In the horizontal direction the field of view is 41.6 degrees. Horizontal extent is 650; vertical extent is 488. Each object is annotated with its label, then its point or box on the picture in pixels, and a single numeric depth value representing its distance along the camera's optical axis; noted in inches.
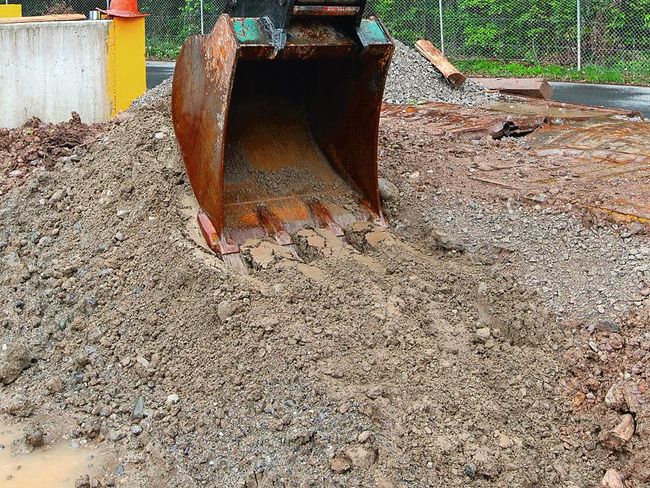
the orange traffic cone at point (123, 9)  291.1
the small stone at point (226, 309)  164.2
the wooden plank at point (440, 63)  388.5
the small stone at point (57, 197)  221.1
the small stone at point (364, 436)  135.4
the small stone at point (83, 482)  139.3
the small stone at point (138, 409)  155.3
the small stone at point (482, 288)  178.5
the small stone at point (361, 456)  132.1
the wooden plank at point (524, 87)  368.2
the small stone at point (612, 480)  134.9
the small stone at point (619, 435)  141.4
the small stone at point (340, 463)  132.2
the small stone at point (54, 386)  165.8
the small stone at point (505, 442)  138.9
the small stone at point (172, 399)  154.8
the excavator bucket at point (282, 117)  176.7
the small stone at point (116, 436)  151.4
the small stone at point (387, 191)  216.8
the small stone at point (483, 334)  163.6
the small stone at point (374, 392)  143.8
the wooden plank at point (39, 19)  342.4
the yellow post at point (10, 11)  515.8
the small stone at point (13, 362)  171.5
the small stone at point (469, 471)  132.7
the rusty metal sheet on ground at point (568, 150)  209.9
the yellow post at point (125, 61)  295.4
